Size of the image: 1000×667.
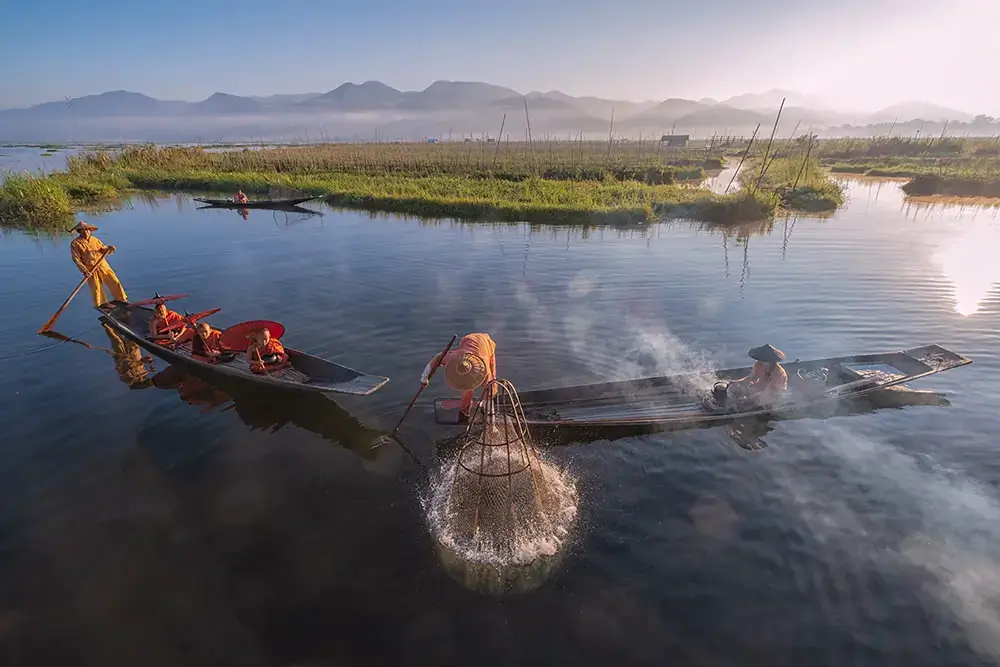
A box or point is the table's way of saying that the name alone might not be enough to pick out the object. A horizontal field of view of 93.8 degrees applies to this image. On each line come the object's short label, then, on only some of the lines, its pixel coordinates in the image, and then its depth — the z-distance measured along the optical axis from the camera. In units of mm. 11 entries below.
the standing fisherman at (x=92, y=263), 13258
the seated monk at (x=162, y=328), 10461
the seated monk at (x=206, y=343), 9828
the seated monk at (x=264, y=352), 9086
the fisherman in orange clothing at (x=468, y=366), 5379
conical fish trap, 6207
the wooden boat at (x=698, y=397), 8195
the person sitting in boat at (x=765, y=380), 8258
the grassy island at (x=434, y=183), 26219
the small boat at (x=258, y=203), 29469
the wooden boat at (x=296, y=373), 8523
